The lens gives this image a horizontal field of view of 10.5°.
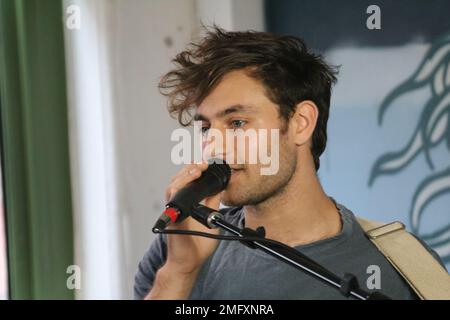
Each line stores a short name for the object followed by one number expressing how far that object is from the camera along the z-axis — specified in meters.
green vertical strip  2.93
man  2.83
